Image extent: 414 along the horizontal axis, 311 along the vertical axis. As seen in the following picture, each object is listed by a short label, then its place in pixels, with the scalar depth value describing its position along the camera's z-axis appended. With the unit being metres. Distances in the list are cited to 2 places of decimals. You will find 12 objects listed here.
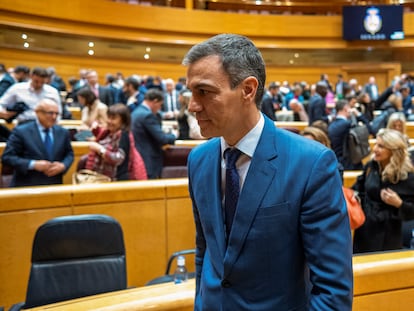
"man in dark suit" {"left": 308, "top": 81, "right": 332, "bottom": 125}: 7.14
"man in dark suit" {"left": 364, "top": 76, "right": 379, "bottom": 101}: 13.07
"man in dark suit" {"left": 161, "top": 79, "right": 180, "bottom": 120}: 8.64
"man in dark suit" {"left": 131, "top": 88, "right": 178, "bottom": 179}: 4.58
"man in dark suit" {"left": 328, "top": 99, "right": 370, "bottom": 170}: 4.96
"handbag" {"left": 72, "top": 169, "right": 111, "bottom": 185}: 3.60
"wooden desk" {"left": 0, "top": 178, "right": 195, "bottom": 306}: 3.01
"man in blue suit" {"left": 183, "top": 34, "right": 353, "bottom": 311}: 1.10
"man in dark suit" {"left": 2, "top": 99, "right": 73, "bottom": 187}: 3.56
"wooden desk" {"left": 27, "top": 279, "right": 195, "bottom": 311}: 1.70
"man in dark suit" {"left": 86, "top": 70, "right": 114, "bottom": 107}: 7.45
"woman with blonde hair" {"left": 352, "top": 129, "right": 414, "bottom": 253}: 3.17
